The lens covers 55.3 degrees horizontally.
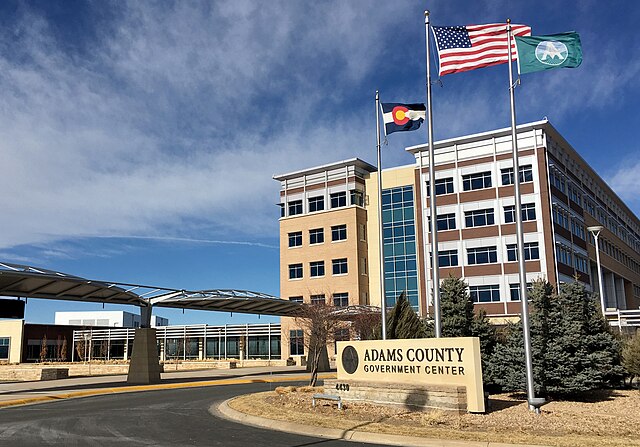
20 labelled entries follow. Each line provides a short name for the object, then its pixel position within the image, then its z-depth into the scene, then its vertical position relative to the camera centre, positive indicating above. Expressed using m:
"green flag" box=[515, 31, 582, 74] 17.88 +7.94
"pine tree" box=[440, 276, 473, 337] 23.38 +0.60
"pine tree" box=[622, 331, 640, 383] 22.19 -1.32
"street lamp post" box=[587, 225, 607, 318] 48.66 +7.48
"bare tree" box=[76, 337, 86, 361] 76.56 -1.84
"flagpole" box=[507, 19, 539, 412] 16.56 +1.81
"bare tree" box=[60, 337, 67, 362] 77.75 -2.26
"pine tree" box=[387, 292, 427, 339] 25.53 +0.16
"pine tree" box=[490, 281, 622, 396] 18.81 -0.83
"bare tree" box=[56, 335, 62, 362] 80.54 -1.99
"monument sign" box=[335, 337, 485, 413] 16.66 -1.20
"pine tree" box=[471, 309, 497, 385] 23.11 -0.29
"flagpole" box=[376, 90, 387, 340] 22.48 +3.61
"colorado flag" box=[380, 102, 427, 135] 22.47 +7.65
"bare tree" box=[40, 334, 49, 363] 77.52 -1.99
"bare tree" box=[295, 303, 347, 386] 29.09 +0.32
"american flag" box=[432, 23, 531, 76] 18.91 +8.67
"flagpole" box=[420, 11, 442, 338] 18.78 +3.91
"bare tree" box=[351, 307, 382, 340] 41.75 +0.39
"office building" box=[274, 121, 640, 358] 51.94 +9.67
